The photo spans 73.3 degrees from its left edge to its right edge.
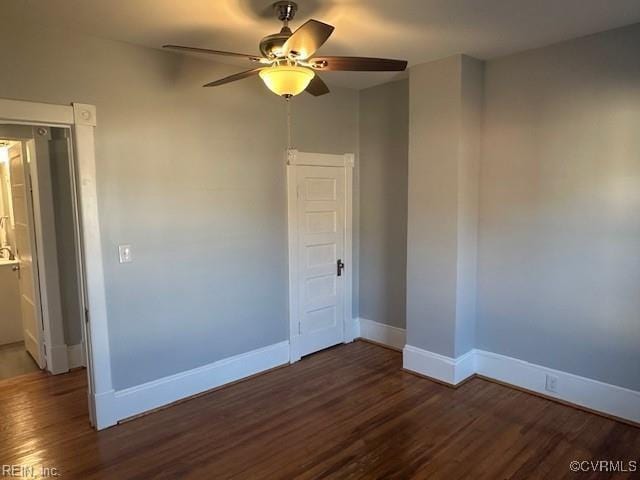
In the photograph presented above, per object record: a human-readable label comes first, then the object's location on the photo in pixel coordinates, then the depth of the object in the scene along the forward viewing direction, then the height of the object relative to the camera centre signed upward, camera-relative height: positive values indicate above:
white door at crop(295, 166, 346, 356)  4.21 -0.59
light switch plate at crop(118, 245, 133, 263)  3.05 -0.37
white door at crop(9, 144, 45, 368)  4.02 -0.48
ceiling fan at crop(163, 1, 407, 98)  1.96 +0.67
